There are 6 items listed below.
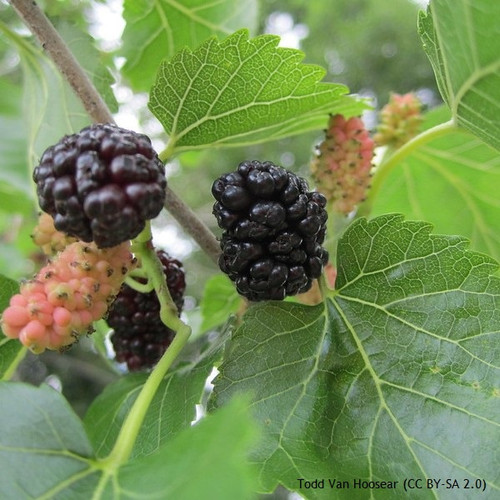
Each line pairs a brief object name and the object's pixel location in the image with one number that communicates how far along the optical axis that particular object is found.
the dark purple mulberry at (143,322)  0.11
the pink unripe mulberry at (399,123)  0.14
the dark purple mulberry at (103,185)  0.08
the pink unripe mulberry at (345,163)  0.12
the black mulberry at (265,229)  0.09
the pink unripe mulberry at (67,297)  0.08
